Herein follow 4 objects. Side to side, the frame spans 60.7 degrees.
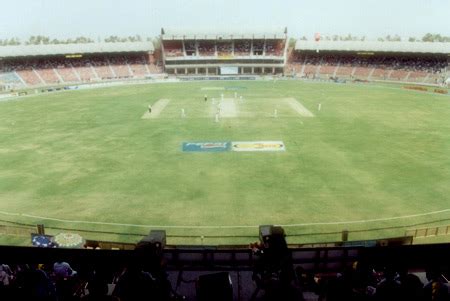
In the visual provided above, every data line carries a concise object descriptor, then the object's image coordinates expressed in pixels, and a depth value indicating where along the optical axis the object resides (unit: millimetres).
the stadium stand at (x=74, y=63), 87875
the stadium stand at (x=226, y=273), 5395
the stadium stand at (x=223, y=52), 103125
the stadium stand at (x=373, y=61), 89269
